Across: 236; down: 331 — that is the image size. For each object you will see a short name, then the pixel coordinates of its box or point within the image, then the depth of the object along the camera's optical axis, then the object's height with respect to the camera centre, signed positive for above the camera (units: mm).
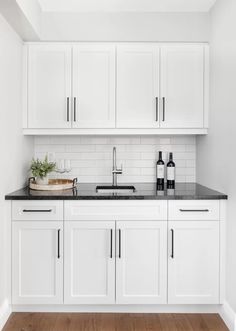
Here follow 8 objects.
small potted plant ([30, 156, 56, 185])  3209 -92
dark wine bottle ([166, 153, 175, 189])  3518 -120
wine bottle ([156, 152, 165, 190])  3498 -120
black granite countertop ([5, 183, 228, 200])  2865 -265
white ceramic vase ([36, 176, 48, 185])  3215 -170
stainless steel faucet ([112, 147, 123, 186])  3613 -98
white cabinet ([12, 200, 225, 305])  2891 -693
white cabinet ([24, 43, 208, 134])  3295 +651
